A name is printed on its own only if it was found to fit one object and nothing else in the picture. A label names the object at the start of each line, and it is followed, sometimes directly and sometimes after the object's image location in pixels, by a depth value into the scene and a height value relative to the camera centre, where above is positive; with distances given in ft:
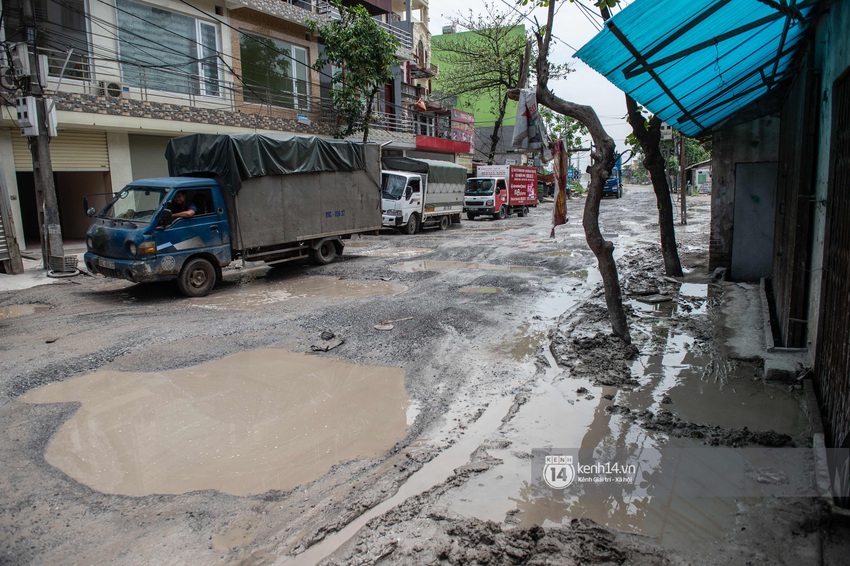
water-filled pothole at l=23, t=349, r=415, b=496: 12.62 -5.73
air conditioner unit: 48.98 +10.80
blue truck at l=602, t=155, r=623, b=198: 143.54 +3.42
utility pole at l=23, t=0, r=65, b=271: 35.29 +2.76
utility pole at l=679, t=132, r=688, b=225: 63.23 +3.75
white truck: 63.21 +1.35
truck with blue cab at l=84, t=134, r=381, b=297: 29.27 -0.10
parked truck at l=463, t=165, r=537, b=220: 87.71 +1.71
